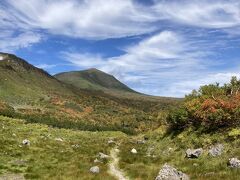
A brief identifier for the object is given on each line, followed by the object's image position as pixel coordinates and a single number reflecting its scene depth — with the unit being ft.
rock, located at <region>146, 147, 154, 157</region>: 72.59
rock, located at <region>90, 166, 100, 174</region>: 51.51
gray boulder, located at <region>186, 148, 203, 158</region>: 59.36
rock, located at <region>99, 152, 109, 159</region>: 66.63
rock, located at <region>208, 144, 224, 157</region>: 56.53
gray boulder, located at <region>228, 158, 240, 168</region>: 47.03
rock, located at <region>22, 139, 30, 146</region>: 77.15
